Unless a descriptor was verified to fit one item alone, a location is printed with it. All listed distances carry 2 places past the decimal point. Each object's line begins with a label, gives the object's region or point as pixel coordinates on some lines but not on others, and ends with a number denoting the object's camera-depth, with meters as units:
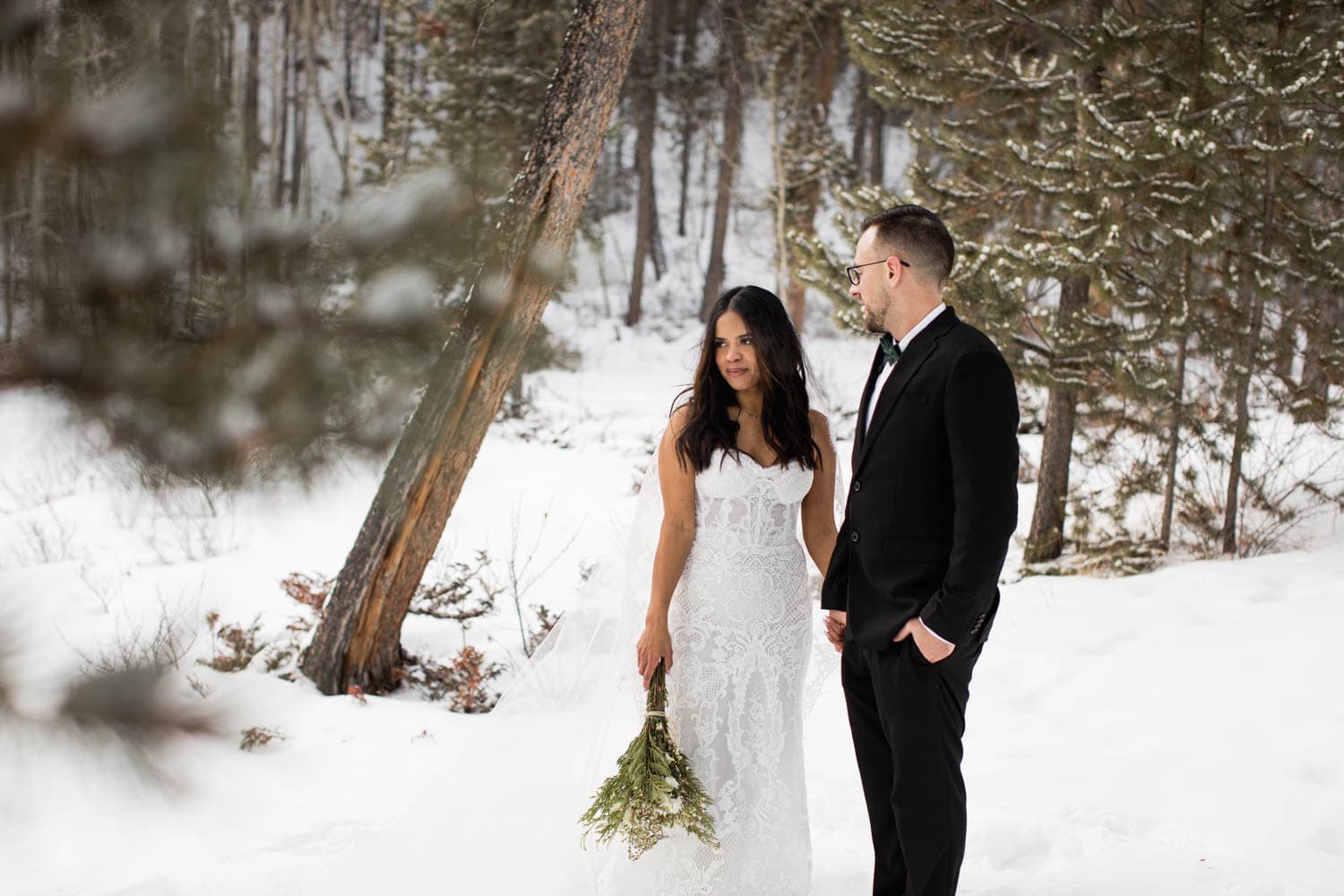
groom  2.42
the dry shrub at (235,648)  4.70
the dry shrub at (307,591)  5.57
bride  3.01
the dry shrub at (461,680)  5.03
